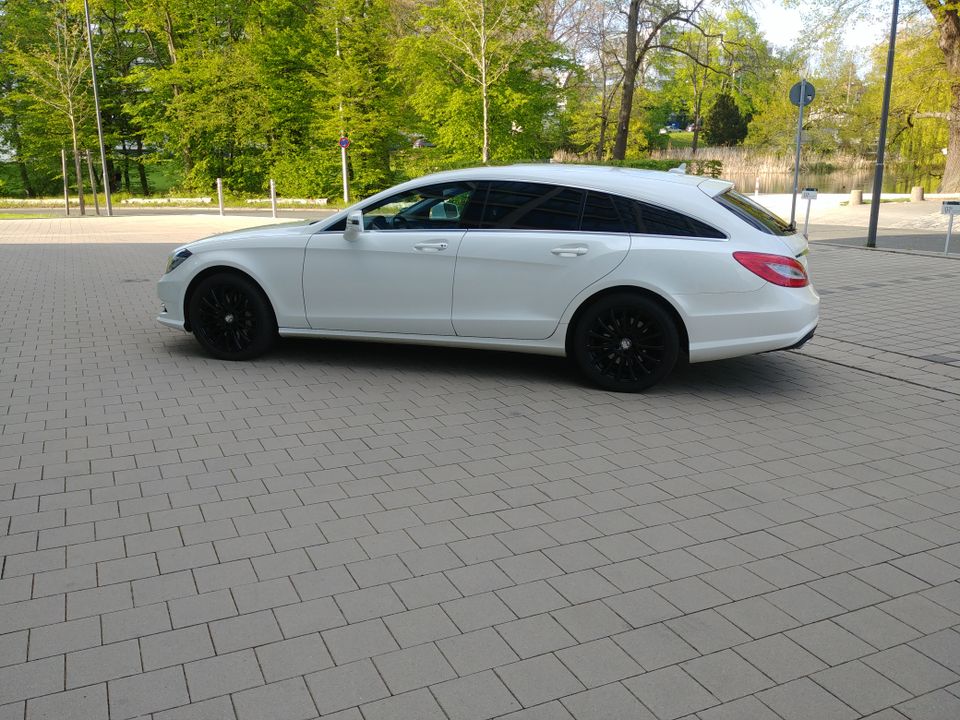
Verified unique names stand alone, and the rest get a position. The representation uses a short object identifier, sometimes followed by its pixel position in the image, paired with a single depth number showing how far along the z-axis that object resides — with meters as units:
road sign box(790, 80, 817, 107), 16.73
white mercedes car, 6.34
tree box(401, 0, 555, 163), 34.34
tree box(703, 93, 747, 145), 84.88
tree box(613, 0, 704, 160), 33.78
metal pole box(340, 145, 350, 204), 33.53
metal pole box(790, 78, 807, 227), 16.58
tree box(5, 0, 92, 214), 33.75
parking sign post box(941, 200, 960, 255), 14.99
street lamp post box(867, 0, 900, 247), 16.39
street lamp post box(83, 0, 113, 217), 30.20
